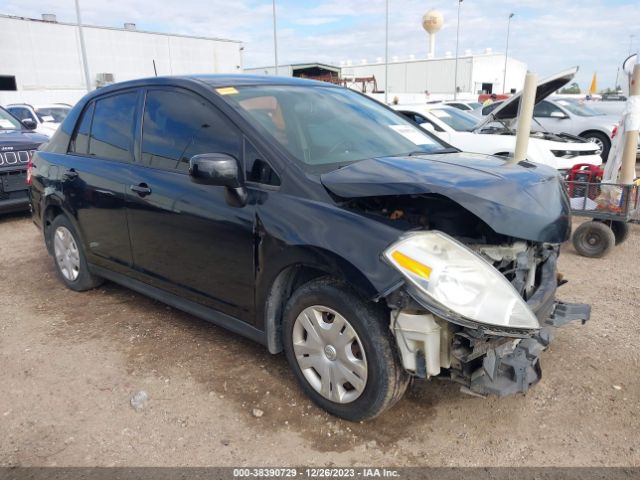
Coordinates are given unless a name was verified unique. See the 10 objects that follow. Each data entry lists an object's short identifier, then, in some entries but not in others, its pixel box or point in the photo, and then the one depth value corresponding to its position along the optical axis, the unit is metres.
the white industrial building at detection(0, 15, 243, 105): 36.09
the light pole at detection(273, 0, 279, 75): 26.98
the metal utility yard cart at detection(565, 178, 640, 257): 5.27
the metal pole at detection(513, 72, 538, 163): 4.37
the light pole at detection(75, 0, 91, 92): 22.59
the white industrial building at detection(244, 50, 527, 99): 58.06
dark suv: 6.97
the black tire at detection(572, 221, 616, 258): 5.39
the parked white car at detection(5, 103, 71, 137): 11.38
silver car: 12.15
